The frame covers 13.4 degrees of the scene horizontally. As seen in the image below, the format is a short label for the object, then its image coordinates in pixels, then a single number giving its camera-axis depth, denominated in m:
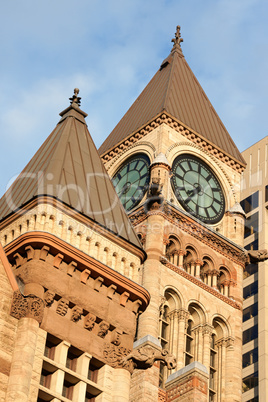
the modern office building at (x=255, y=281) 78.81
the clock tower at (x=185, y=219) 54.53
